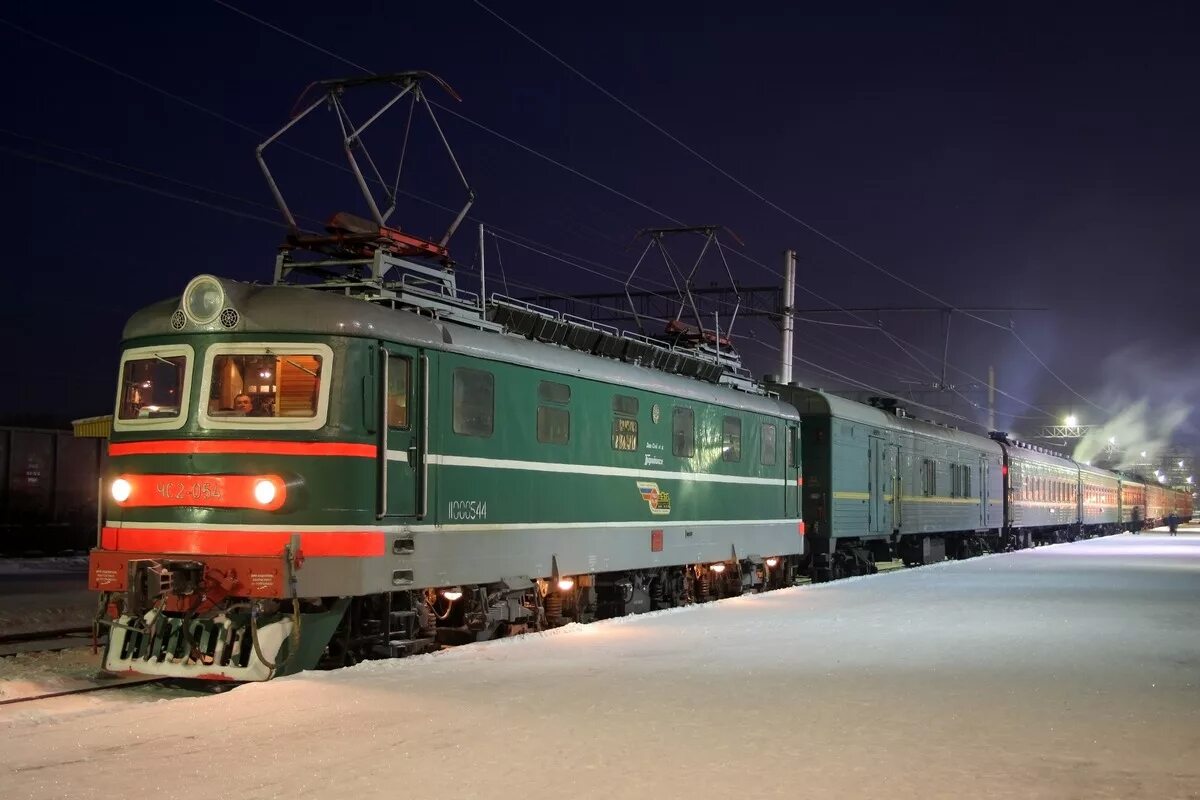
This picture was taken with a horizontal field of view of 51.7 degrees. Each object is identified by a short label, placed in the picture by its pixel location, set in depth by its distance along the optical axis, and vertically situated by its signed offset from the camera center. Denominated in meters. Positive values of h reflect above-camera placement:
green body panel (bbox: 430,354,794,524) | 12.86 +0.43
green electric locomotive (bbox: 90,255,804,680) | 11.16 +0.17
